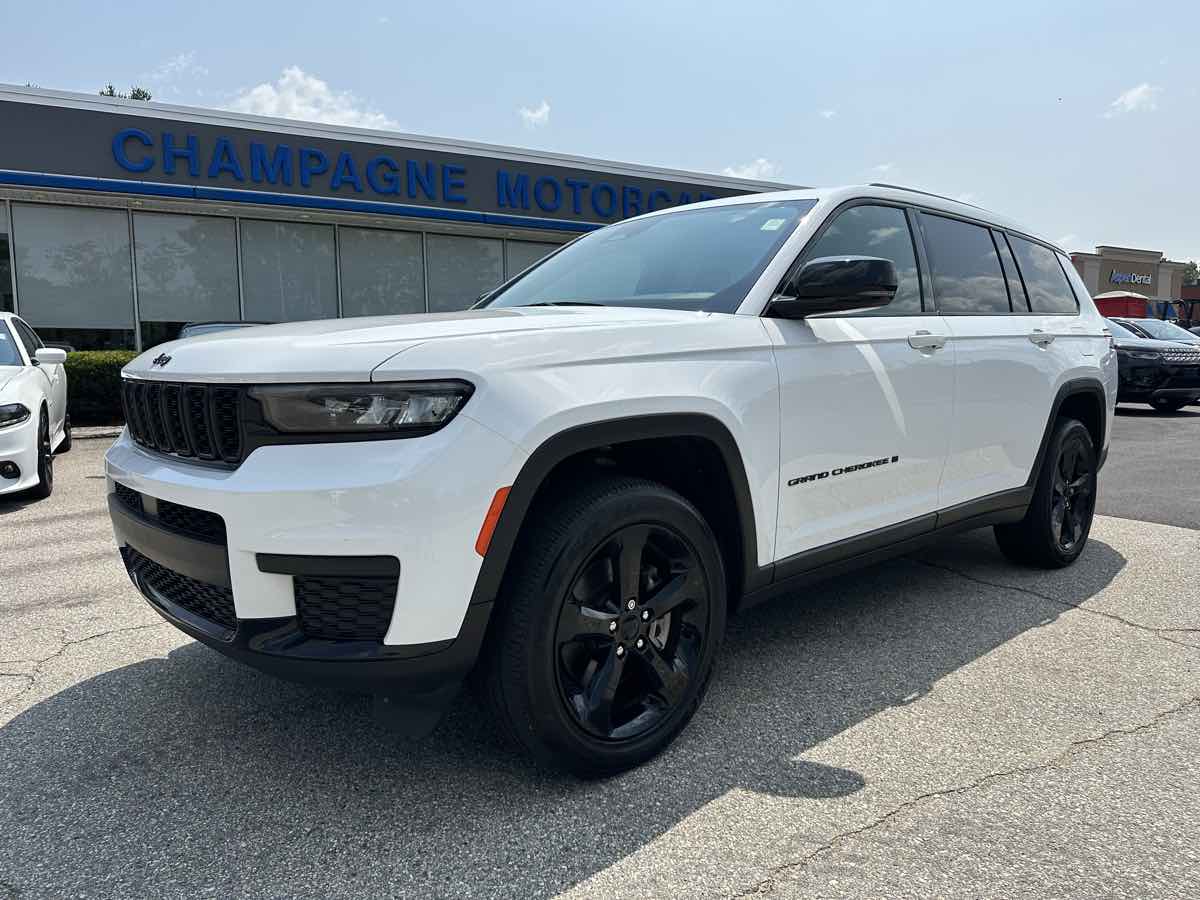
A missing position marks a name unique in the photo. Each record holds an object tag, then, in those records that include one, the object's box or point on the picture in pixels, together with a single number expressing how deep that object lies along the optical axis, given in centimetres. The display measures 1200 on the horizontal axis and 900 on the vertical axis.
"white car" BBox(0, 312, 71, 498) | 610
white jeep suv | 203
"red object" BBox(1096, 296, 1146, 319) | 2872
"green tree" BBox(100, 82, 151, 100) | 4452
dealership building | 1280
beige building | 5112
